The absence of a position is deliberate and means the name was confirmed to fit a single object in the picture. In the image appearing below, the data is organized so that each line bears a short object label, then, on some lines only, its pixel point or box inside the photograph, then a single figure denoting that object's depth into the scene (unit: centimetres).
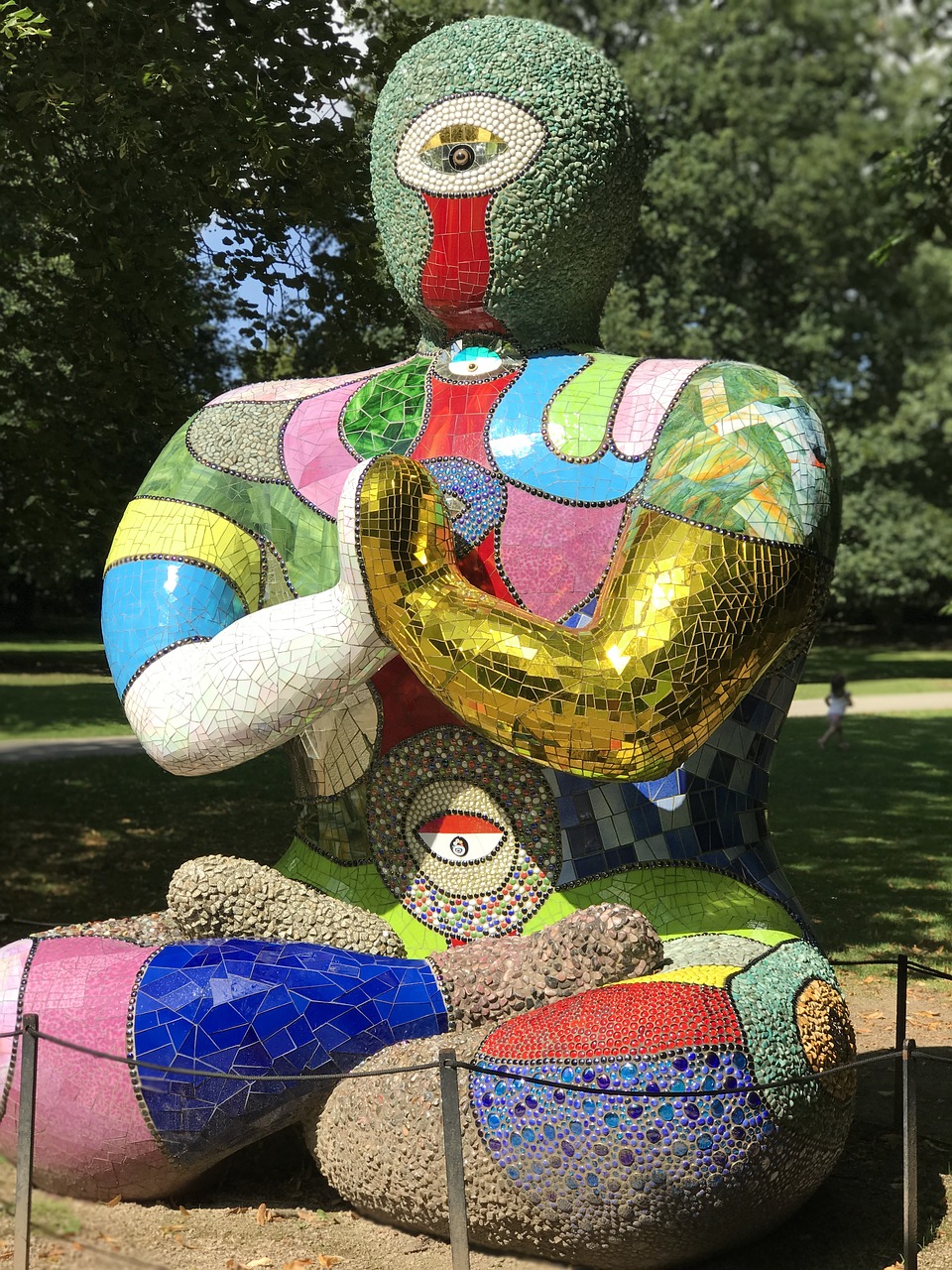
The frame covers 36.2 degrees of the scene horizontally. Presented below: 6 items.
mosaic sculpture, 275
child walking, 1556
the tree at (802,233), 2195
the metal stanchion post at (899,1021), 438
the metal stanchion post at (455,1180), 273
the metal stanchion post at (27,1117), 282
